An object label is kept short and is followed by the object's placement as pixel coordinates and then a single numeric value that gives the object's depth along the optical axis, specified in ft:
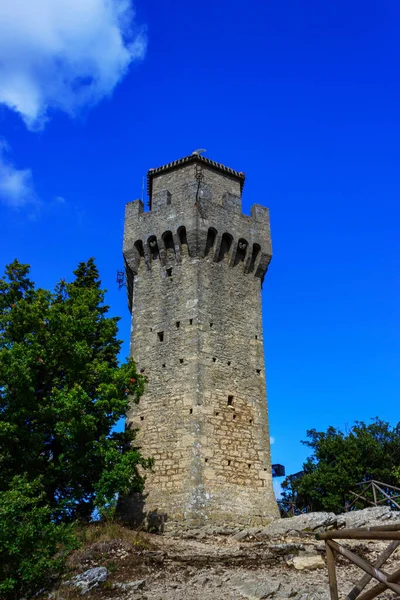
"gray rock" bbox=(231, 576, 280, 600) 35.29
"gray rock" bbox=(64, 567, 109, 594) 39.37
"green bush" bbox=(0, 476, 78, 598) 41.11
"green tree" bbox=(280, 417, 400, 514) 81.15
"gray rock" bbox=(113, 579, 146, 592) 38.03
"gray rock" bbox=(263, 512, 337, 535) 51.19
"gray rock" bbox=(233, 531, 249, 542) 50.46
